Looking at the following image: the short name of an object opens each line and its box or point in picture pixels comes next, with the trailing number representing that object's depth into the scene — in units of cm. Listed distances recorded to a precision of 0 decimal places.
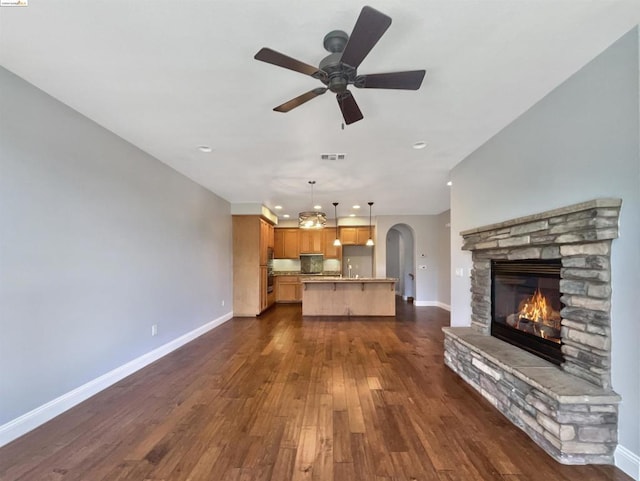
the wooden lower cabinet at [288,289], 876
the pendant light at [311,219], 541
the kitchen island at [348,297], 658
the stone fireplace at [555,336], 181
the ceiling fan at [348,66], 143
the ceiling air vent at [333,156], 368
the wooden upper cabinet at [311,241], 898
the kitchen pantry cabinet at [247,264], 659
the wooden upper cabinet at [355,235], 870
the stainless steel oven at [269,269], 762
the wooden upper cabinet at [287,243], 906
